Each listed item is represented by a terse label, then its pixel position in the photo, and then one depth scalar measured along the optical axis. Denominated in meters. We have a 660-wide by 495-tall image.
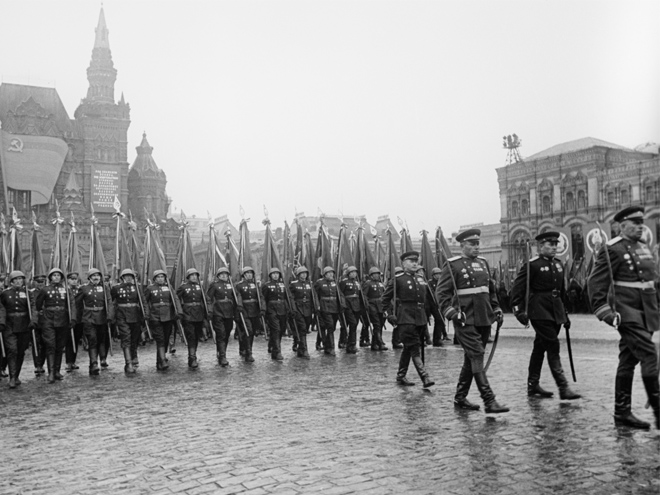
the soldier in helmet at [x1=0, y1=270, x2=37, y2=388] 10.27
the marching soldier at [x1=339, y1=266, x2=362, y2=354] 13.39
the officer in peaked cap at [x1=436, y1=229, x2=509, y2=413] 6.81
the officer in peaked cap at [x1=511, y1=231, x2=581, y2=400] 7.14
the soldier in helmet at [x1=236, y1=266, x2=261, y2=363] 12.83
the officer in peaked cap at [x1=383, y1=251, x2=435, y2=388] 8.51
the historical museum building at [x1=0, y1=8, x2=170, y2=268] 53.72
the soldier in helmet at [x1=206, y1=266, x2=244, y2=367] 12.30
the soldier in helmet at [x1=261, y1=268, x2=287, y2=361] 12.70
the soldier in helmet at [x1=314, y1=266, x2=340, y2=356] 13.23
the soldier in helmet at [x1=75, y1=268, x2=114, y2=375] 11.47
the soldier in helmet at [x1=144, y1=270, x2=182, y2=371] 11.55
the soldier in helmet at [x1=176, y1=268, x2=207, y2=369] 12.22
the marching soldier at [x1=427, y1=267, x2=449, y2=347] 11.43
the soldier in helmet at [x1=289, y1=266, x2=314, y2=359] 12.85
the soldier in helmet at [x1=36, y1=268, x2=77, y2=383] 10.82
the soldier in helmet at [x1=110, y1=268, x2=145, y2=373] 11.55
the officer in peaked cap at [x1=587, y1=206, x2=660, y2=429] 5.58
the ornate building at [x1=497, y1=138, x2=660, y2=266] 38.88
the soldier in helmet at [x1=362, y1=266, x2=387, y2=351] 13.56
